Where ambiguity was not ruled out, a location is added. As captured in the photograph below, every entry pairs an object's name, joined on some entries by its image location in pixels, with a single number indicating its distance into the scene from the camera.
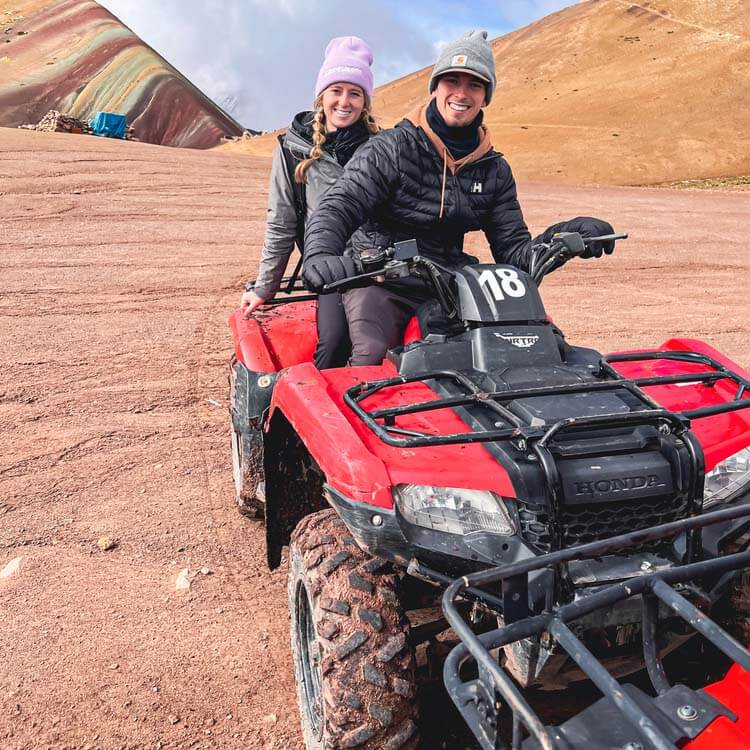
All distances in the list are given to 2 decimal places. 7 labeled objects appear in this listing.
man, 3.44
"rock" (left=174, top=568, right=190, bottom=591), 3.85
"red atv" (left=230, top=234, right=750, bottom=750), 2.32
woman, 4.42
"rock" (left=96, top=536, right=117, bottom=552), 4.17
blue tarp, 29.58
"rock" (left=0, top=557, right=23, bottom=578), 3.93
